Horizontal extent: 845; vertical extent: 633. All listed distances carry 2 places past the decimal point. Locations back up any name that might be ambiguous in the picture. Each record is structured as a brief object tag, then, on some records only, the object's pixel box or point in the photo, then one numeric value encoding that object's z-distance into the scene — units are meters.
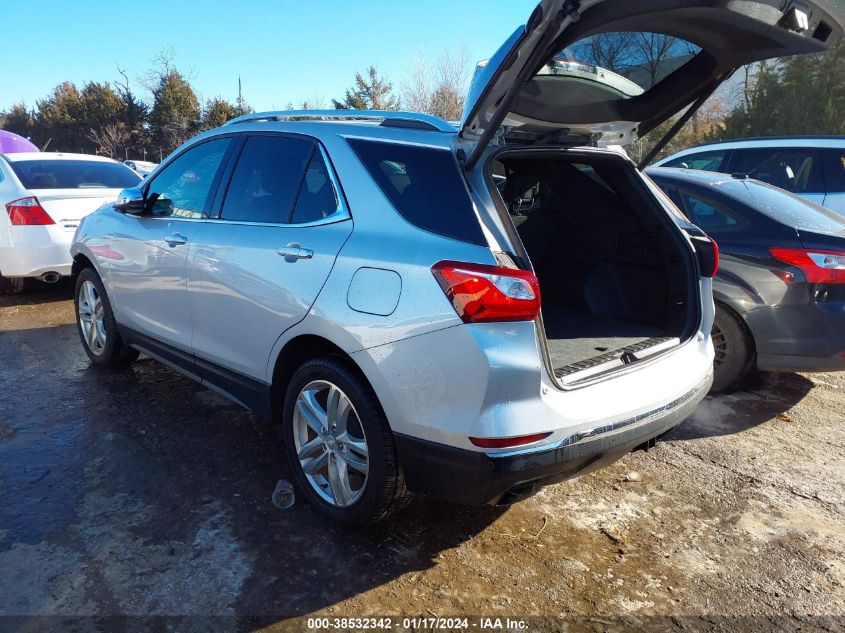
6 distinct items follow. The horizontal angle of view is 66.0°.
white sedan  6.69
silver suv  2.32
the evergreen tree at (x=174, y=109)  36.44
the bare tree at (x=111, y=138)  37.44
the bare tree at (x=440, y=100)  30.69
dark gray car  3.94
